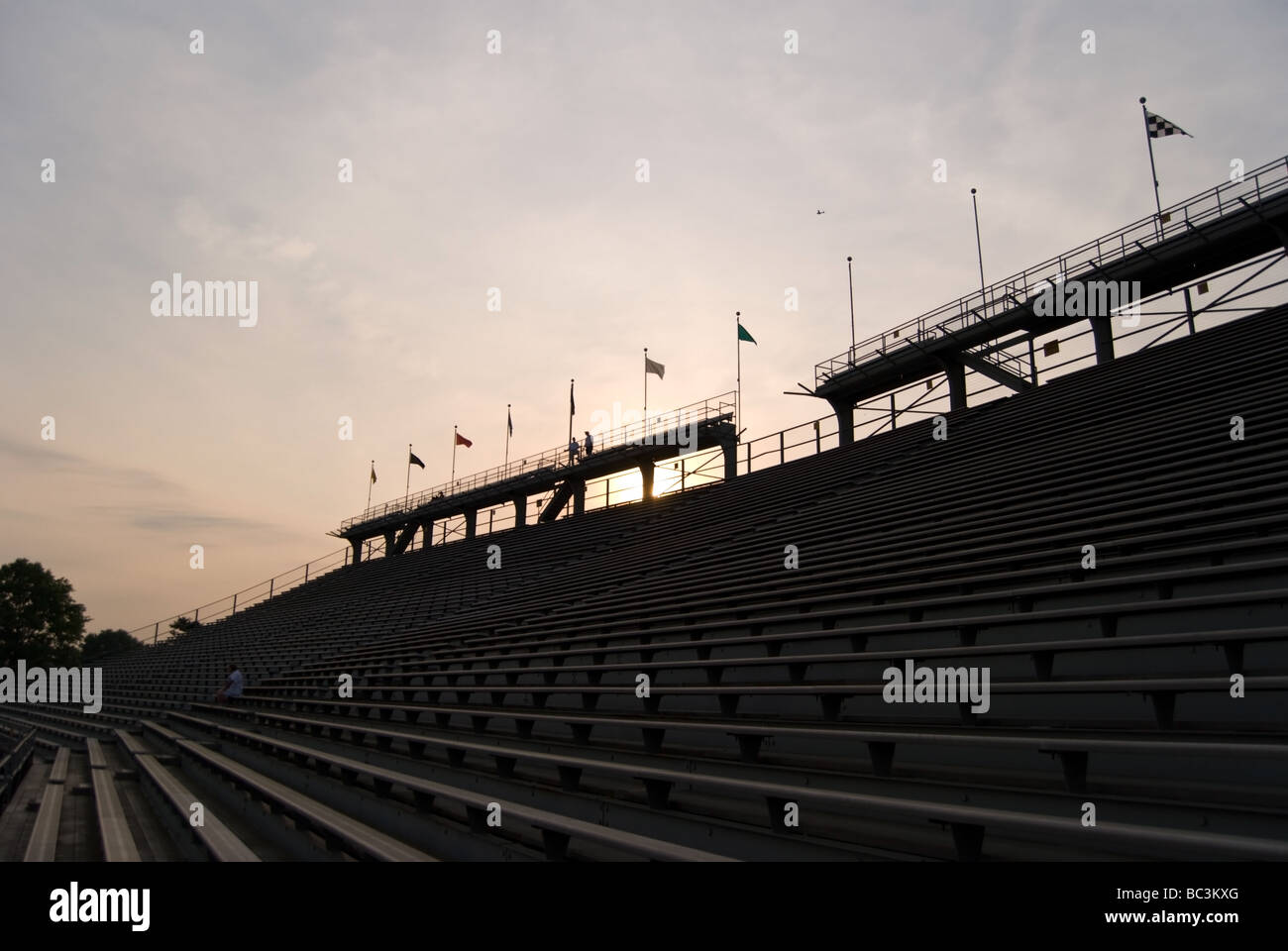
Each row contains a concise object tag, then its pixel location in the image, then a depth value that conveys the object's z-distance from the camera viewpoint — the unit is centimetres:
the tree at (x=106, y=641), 8002
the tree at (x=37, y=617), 4250
